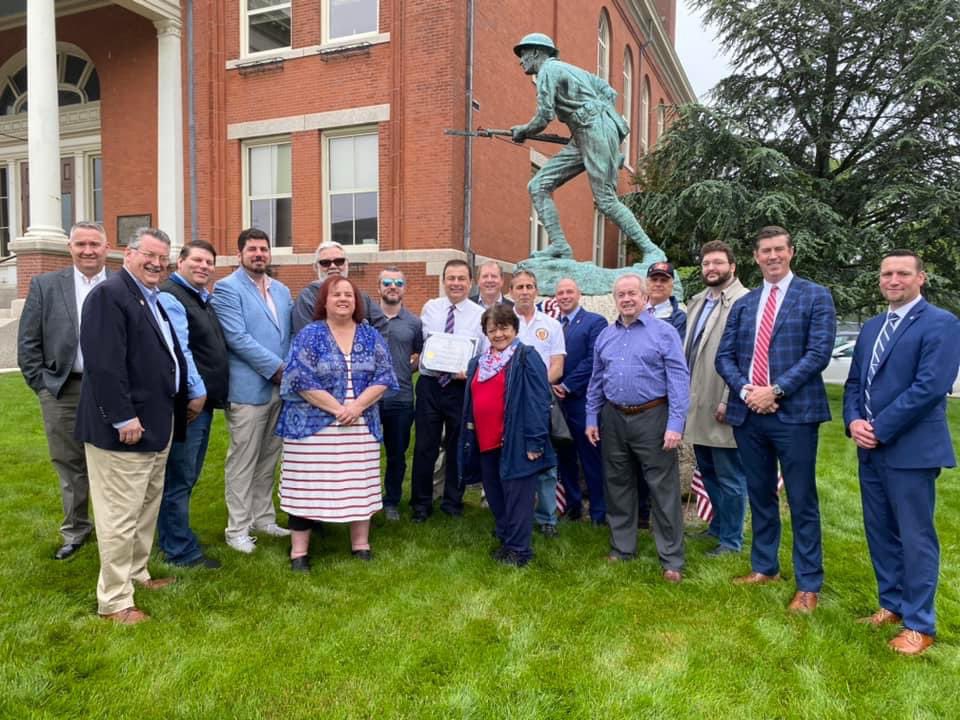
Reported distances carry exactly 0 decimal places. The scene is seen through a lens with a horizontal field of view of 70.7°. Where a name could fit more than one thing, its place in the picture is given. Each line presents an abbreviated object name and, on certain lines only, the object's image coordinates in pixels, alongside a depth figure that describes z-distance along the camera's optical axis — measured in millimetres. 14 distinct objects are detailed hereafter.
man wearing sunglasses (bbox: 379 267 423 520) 5172
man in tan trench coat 4594
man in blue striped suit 3654
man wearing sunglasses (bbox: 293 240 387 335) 4672
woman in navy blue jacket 4363
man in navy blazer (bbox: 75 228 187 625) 3266
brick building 12852
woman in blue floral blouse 4176
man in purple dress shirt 4180
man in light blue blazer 4445
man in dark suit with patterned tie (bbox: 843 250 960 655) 3152
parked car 20567
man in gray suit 4145
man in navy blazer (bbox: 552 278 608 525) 5129
